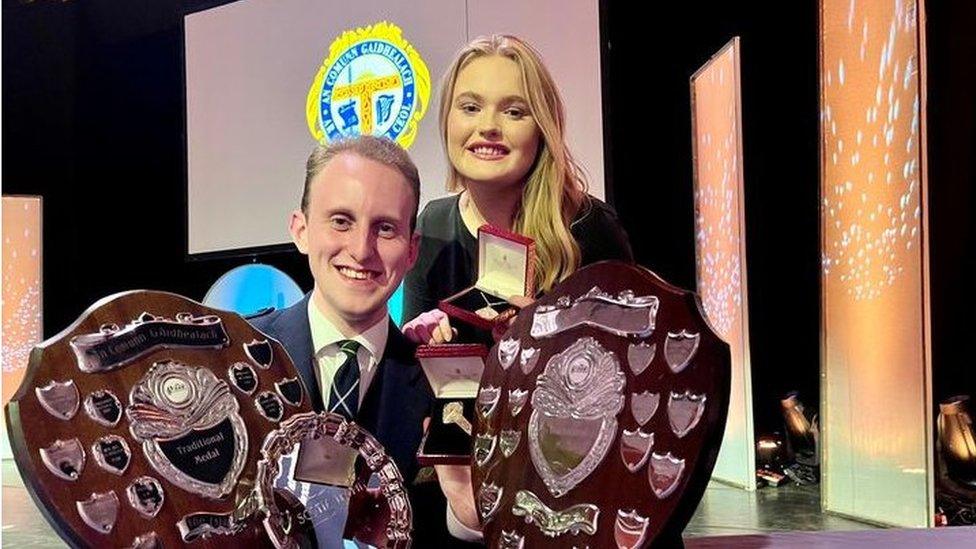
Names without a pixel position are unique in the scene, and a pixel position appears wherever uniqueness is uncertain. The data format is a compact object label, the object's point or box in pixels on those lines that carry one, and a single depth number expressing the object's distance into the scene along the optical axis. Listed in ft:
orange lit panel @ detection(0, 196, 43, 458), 15.01
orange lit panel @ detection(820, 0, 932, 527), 9.95
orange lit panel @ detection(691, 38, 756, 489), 11.97
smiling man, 6.09
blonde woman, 7.04
